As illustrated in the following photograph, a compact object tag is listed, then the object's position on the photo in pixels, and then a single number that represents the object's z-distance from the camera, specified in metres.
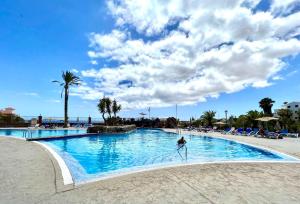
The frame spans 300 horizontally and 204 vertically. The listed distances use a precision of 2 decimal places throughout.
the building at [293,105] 62.82
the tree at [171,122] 48.00
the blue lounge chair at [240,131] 28.27
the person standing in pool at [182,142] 13.67
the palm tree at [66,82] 36.44
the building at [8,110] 47.38
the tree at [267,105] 55.56
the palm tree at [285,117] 40.11
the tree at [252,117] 40.52
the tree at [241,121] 40.53
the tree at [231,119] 49.00
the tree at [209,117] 46.94
